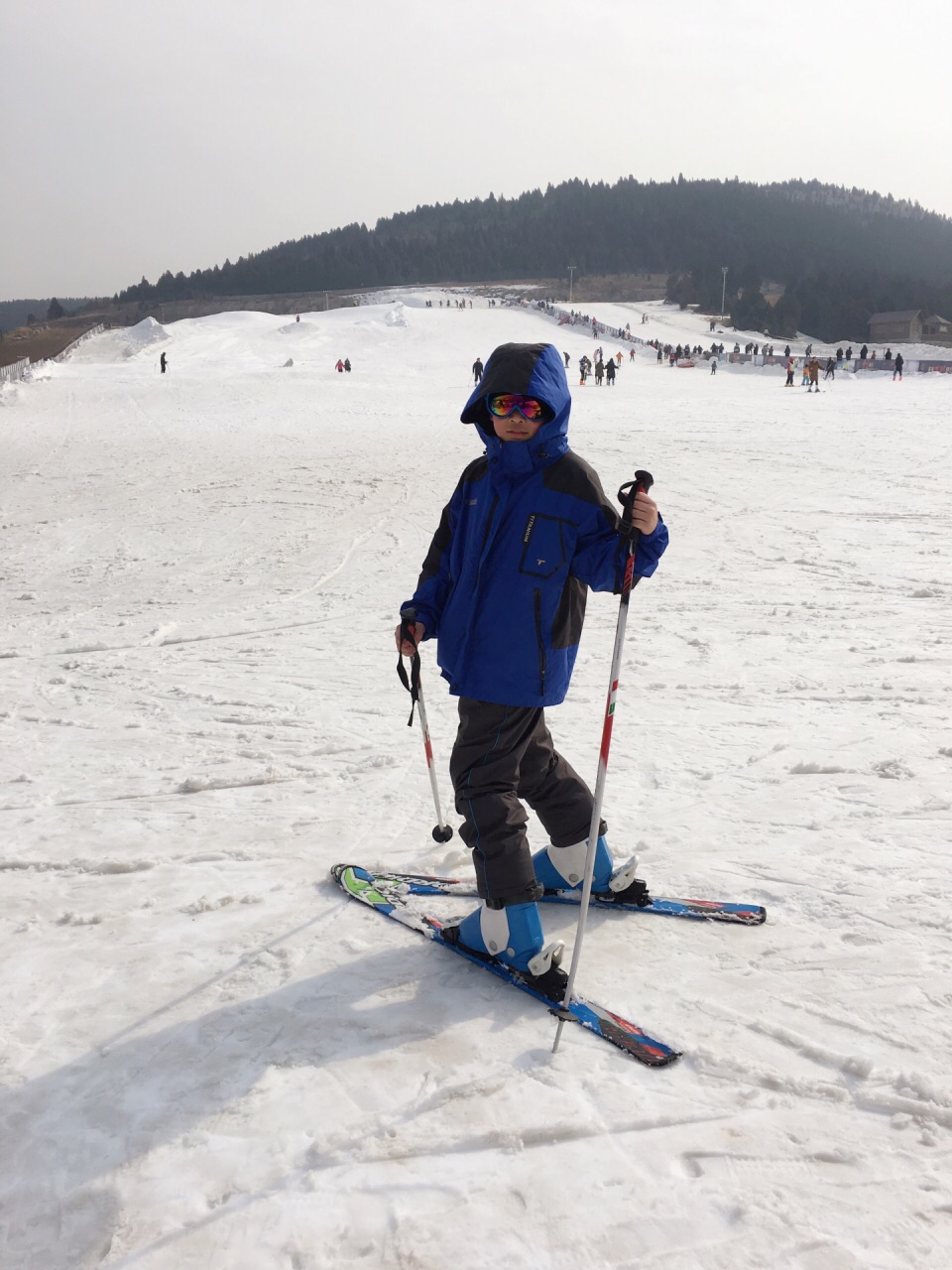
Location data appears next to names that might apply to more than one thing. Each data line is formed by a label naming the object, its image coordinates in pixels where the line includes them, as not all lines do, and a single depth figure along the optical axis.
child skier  2.65
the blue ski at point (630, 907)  3.04
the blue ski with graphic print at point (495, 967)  2.44
